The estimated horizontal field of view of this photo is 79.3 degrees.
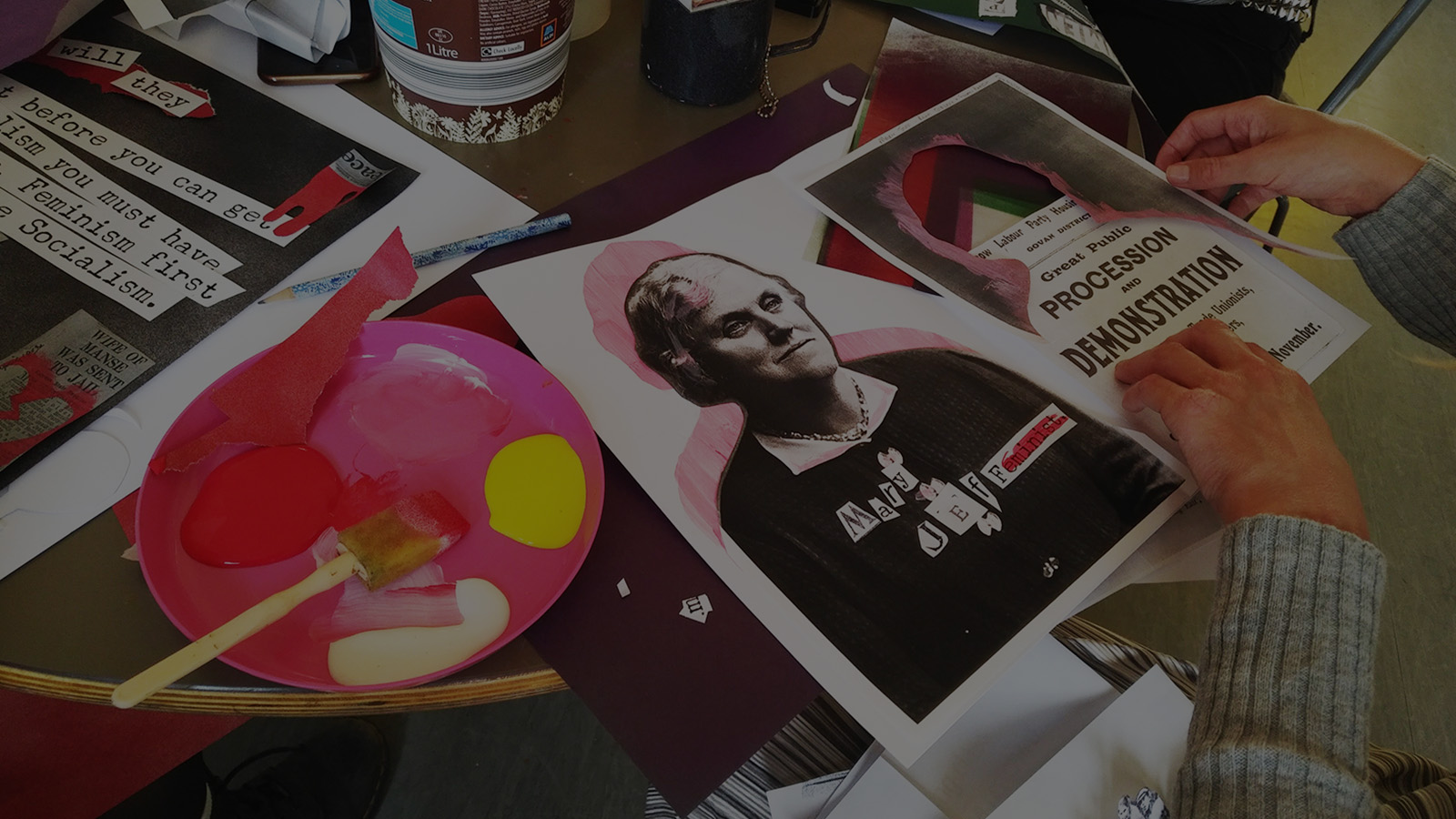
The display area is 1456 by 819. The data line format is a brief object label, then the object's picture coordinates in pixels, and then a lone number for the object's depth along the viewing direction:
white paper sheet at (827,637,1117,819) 0.60
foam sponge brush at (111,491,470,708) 0.35
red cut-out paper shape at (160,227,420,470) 0.44
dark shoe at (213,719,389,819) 0.90
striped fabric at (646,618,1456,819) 0.64
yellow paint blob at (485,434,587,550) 0.44
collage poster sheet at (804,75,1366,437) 0.58
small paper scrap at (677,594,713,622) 0.44
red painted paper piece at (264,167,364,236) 0.56
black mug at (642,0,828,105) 0.63
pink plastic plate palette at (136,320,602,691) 0.39
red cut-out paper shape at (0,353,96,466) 0.43
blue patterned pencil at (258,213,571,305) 0.52
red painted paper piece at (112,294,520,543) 0.43
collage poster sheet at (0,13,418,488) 0.47
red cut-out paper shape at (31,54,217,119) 0.62
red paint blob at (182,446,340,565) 0.41
